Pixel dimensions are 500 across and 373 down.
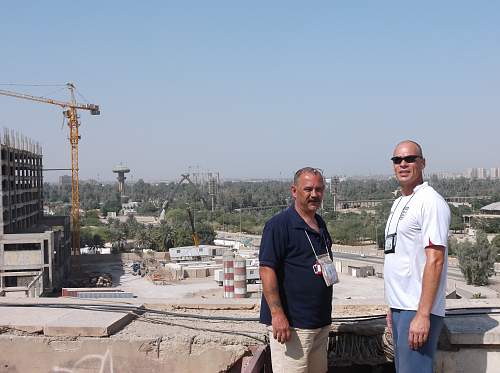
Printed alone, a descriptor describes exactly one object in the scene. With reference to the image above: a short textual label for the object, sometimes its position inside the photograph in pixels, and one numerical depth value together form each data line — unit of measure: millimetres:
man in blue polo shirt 3309
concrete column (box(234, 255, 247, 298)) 29125
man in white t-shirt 3012
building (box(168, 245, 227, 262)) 48062
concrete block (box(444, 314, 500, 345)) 3771
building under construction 32844
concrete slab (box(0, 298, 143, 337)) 4090
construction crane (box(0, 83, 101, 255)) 55209
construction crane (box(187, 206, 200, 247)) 57197
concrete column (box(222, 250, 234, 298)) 29766
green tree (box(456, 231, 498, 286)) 38438
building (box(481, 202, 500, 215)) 84100
